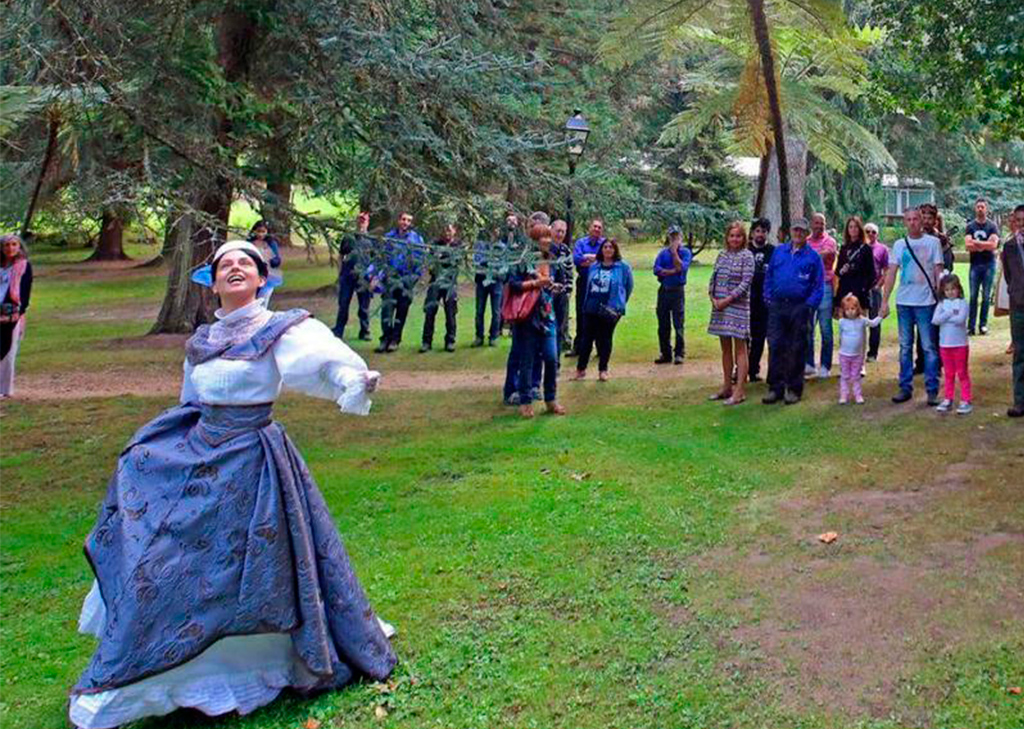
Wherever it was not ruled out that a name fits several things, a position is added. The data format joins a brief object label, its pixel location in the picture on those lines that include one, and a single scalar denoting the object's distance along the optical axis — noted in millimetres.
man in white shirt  9820
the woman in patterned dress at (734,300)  10672
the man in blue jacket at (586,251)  12633
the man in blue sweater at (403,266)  7523
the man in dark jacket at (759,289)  11281
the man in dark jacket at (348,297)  9891
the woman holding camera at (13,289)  11664
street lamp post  13057
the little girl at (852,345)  10219
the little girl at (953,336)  9453
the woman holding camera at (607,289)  11617
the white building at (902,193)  36562
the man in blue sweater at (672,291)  13227
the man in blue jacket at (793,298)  10344
